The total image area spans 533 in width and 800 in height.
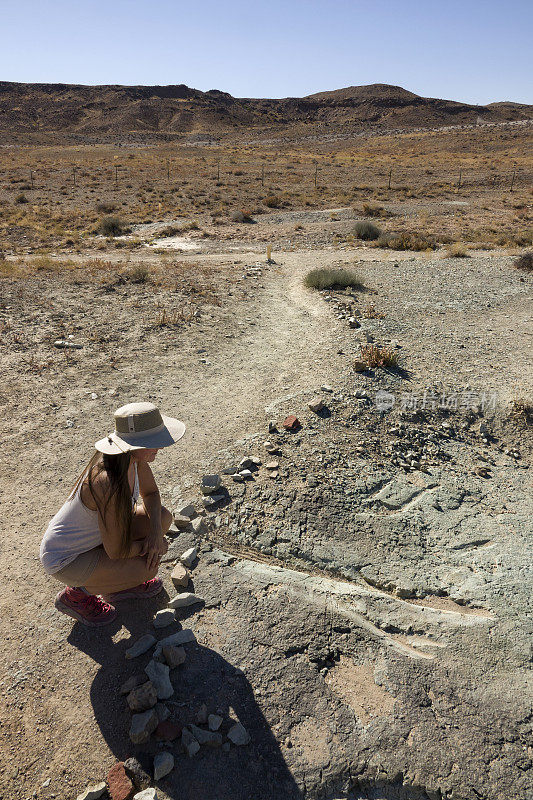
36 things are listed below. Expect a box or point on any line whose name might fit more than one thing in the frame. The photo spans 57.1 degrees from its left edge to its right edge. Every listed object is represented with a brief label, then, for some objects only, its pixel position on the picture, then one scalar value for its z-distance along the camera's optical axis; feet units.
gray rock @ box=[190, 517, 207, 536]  13.84
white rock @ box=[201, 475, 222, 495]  15.24
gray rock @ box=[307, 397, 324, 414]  19.70
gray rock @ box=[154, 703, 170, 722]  8.94
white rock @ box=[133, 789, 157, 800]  7.64
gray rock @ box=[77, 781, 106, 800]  7.83
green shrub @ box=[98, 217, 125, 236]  64.39
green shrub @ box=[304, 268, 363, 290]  37.09
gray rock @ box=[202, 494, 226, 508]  14.88
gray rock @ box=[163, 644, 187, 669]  9.86
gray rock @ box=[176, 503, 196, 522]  14.43
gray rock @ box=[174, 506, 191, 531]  13.97
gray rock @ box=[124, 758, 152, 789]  8.13
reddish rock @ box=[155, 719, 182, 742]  8.69
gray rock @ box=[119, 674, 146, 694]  9.34
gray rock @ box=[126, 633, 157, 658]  10.09
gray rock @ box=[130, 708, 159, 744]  8.55
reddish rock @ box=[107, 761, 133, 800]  7.88
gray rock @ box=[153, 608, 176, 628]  10.77
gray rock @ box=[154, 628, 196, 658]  10.29
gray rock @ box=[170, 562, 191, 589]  11.82
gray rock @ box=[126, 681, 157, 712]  8.94
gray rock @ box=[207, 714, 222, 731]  8.83
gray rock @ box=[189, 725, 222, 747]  8.63
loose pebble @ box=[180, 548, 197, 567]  12.57
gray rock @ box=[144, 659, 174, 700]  9.32
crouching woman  8.89
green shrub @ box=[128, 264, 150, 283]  38.73
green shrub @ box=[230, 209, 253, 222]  72.43
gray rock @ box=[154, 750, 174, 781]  8.16
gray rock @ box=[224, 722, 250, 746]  8.72
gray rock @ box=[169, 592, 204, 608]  11.26
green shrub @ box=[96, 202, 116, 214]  77.15
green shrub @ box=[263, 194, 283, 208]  83.20
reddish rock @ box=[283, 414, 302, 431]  18.68
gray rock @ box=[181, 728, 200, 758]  8.52
